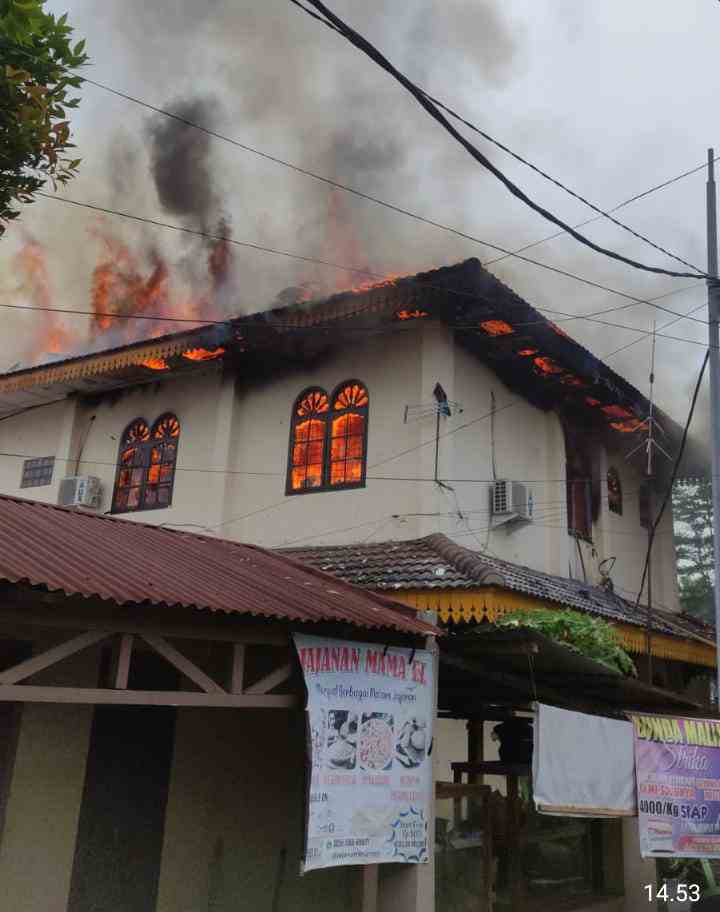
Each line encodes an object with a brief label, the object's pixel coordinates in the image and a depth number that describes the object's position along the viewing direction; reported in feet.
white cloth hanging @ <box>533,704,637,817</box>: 27.76
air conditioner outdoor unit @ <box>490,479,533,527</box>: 41.01
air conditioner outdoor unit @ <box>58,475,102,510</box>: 47.42
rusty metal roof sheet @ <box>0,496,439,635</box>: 19.17
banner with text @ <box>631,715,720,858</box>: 31.37
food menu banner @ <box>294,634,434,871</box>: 23.57
